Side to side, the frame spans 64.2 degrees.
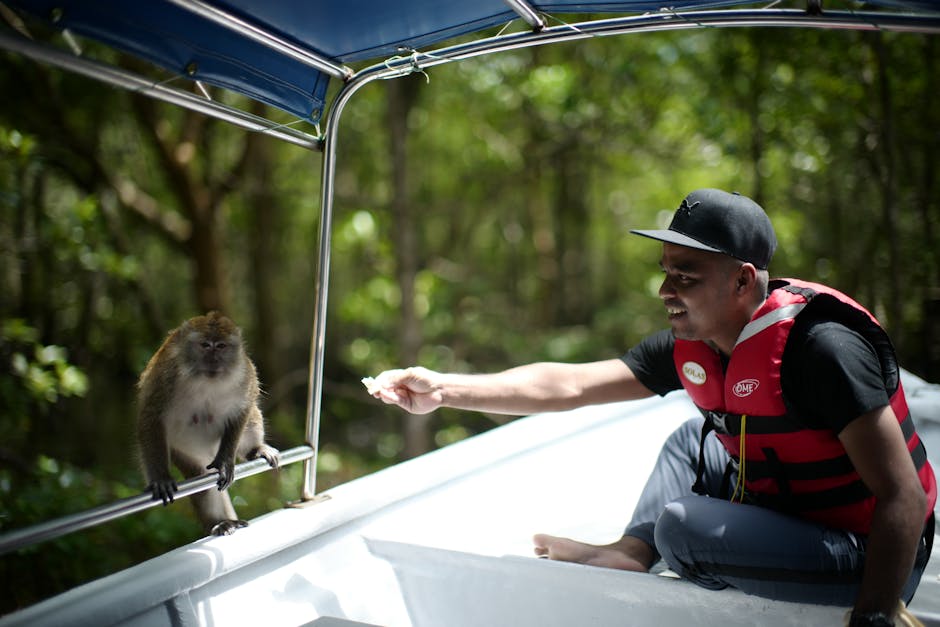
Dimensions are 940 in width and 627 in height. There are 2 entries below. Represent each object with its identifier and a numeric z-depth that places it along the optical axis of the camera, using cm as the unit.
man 163
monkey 211
